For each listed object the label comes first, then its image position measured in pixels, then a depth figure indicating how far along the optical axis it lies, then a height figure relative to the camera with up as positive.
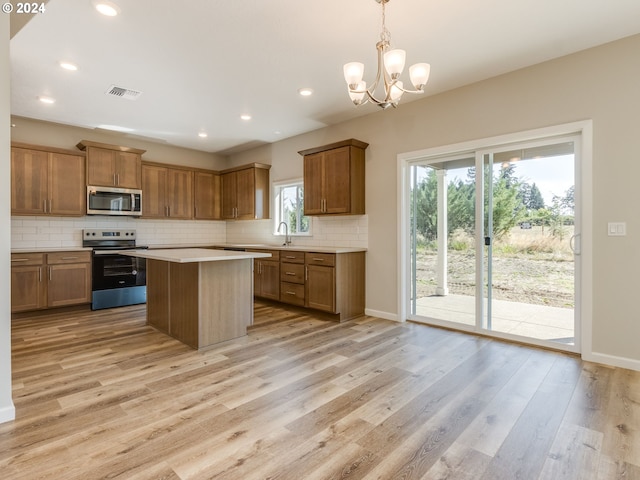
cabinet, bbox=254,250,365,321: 4.38 -0.59
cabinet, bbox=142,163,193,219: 5.80 +0.81
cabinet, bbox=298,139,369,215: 4.53 +0.81
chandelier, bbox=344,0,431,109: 2.22 +1.10
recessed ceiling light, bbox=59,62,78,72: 3.23 +1.64
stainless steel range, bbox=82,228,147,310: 4.93 -0.49
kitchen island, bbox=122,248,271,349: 3.25 -0.57
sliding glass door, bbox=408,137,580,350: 3.31 -0.04
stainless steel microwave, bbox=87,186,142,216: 5.10 +0.58
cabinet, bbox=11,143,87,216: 4.53 +0.79
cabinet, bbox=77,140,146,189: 5.08 +1.12
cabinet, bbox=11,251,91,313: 4.37 -0.54
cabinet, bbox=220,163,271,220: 6.06 +0.83
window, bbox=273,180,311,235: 5.81 +0.53
